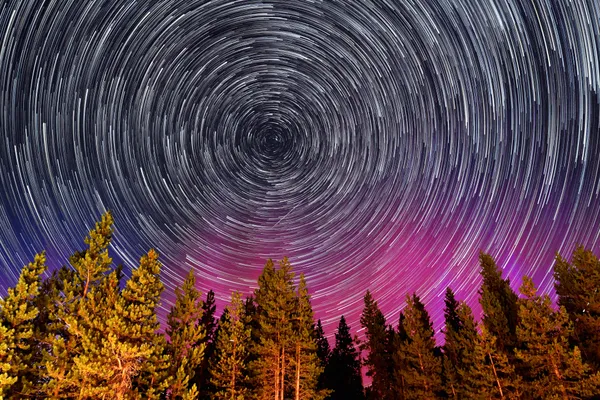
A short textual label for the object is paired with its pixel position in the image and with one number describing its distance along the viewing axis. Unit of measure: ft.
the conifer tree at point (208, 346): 93.07
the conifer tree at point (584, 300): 82.69
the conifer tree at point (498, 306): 96.53
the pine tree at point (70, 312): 54.83
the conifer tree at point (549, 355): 69.31
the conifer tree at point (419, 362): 97.91
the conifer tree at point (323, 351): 137.55
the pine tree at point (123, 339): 53.98
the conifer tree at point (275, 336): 90.38
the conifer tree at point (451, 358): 98.02
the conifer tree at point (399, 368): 105.60
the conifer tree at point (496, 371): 81.00
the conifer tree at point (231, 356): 83.87
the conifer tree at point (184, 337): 67.62
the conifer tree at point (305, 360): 90.53
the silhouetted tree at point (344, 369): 141.59
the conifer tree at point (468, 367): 82.48
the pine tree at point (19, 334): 51.49
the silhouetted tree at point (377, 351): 120.88
